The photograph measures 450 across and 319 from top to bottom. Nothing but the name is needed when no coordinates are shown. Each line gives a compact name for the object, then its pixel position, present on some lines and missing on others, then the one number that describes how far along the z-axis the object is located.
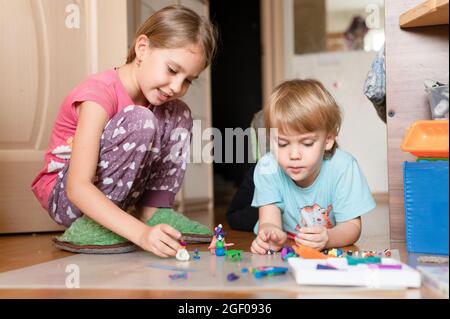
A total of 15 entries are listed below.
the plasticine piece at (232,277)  0.83
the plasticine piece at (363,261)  0.83
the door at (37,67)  1.61
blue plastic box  0.97
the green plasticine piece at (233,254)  1.04
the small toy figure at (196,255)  1.06
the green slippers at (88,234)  1.17
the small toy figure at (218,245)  1.09
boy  1.17
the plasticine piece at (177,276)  0.85
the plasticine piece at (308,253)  0.95
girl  1.10
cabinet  1.20
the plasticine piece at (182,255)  1.01
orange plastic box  0.97
